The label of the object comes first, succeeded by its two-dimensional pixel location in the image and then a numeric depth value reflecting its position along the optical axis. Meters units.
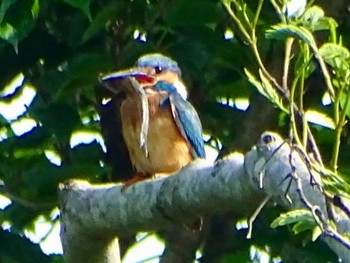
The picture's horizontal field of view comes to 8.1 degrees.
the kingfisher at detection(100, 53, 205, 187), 8.93
